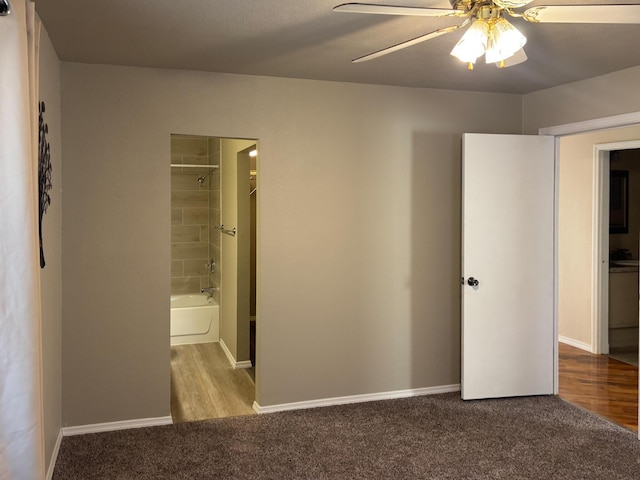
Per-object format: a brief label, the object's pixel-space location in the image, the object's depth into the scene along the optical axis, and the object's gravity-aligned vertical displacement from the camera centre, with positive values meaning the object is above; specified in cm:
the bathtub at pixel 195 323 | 610 -99
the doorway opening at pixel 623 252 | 594 -28
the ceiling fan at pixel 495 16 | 204 +75
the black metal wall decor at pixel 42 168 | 273 +30
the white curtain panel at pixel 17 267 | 173 -11
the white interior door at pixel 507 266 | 431 -29
